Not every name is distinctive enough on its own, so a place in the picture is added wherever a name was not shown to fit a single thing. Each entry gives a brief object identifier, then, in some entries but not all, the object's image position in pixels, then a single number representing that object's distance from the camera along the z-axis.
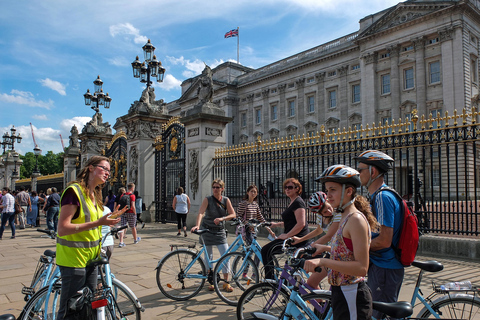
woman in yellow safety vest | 3.18
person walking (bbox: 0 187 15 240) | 12.41
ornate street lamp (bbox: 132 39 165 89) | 15.11
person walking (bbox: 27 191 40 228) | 16.86
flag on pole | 54.47
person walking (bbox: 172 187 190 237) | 11.66
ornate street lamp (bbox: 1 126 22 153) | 33.00
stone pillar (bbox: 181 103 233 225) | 12.79
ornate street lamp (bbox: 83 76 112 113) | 17.86
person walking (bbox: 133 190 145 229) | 13.52
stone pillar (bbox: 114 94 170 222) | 15.59
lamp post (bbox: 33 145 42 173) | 32.36
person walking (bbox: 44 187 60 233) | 13.41
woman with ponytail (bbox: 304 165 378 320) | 2.54
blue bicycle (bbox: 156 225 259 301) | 5.45
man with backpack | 2.92
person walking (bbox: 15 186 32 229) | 15.48
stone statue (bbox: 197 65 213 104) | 12.77
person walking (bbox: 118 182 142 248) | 10.27
